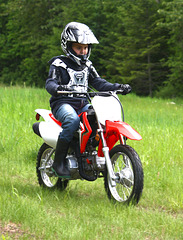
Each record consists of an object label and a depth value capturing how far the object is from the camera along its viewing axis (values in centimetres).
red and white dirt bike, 732
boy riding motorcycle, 818
